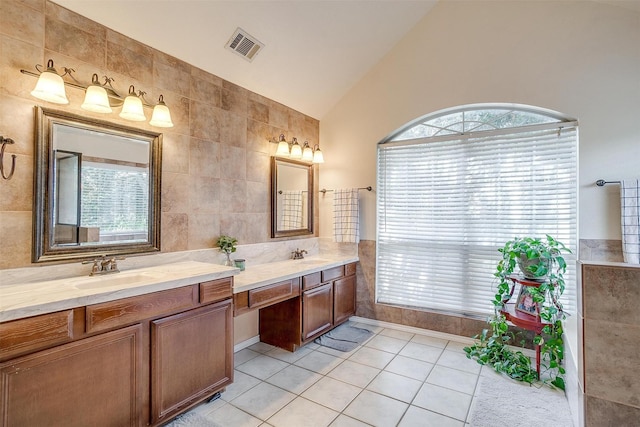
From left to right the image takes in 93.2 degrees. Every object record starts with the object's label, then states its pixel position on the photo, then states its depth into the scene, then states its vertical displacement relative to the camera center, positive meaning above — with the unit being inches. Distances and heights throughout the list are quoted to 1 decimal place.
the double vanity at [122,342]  54.0 -27.7
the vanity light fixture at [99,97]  68.8 +30.1
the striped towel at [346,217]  145.6 -0.8
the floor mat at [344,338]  123.4 -52.8
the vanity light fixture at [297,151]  133.6 +30.3
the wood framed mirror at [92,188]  73.0 +7.1
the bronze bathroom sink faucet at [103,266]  78.7 -13.6
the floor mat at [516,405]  78.6 -53.1
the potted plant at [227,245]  109.3 -11.0
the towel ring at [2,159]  67.2 +12.4
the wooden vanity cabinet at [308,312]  116.0 -39.8
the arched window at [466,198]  112.0 +7.3
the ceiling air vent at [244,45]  102.8 +60.0
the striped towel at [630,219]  95.1 -0.8
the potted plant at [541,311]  93.6 -30.2
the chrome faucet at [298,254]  141.4 -18.2
